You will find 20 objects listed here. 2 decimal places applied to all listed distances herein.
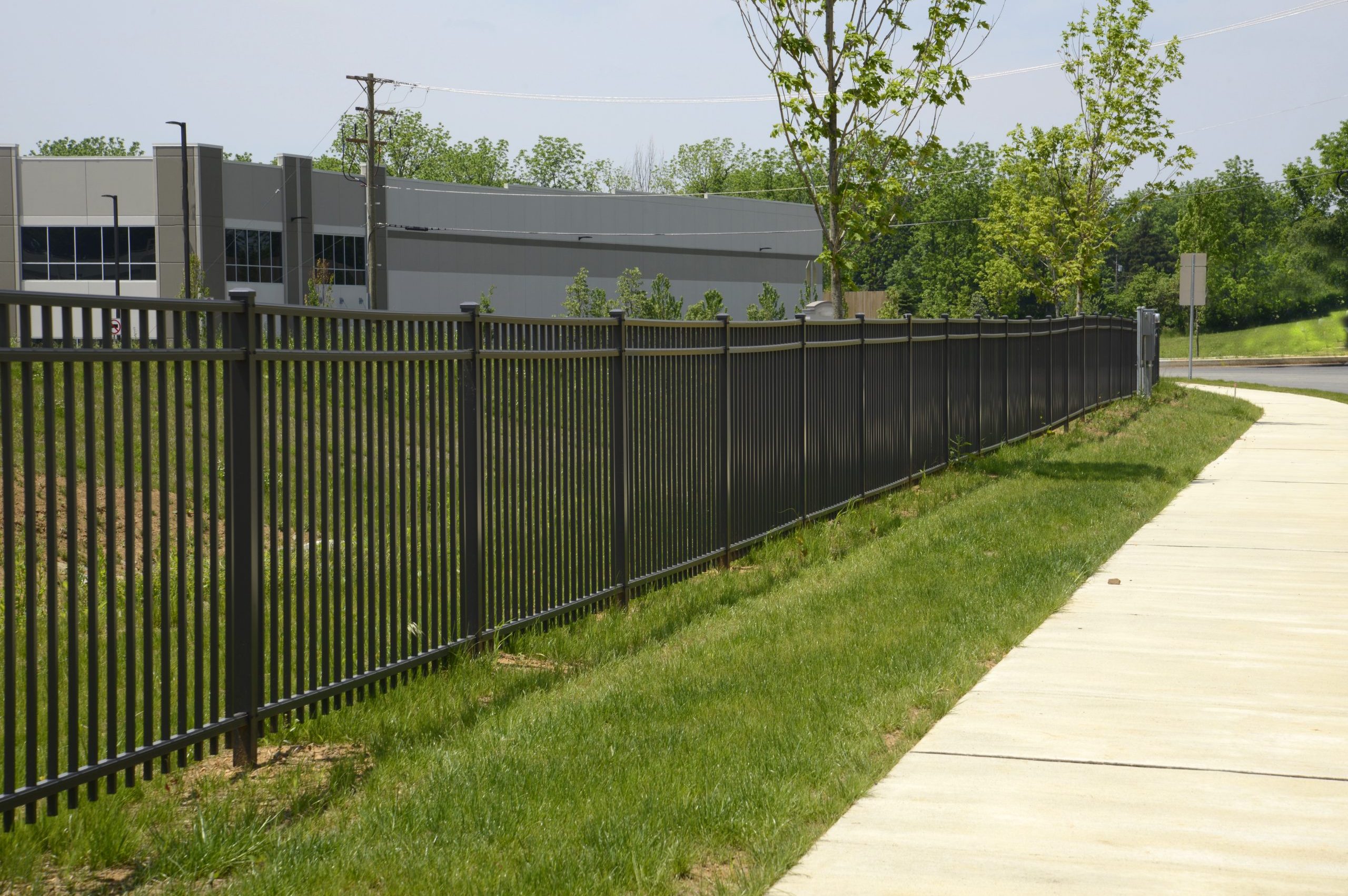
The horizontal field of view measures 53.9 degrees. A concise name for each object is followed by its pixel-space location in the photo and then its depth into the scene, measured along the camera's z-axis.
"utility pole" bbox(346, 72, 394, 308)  52.91
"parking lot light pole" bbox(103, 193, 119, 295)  60.03
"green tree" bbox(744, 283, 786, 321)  63.91
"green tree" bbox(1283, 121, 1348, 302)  93.62
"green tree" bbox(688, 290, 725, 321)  57.36
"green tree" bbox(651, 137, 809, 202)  137.25
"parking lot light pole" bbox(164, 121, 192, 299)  48.34
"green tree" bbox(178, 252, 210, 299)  57.03
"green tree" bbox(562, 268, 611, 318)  62.44
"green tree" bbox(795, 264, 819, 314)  65.78
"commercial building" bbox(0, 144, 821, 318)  66.19
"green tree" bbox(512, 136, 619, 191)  130.00
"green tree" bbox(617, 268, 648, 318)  60.38
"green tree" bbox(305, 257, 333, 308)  56.88
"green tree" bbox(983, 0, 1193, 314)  30.67
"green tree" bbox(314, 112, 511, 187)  122.44
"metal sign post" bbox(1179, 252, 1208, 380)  32.47
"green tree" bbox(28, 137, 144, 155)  136.75
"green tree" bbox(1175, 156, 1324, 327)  96.50
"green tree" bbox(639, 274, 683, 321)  54.50
